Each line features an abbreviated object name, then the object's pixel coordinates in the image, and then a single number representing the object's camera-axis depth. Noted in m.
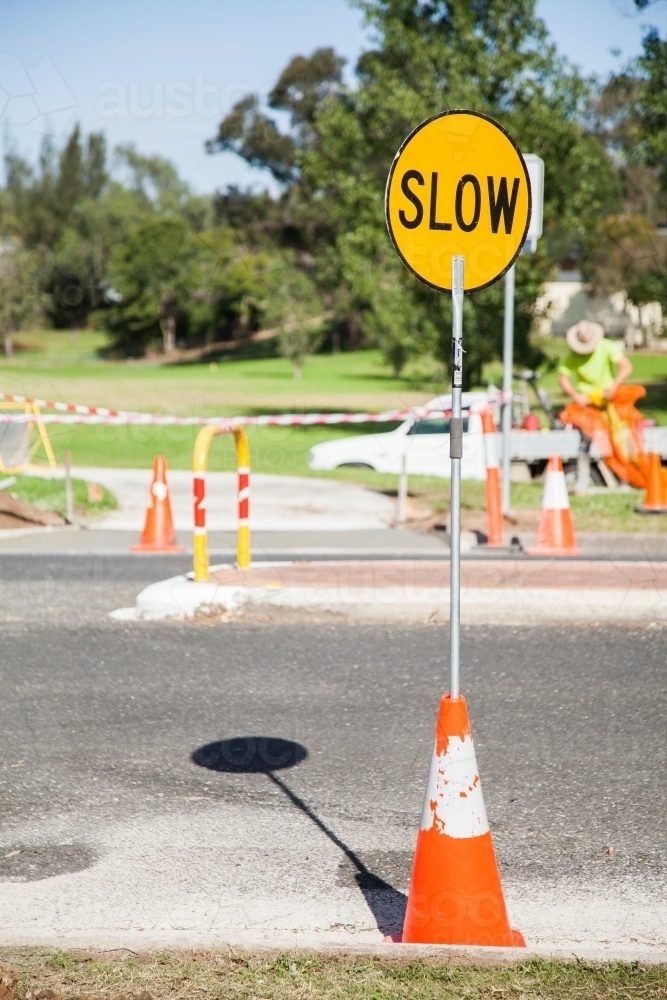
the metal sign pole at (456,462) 3.68
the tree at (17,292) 83.69
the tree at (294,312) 61.00
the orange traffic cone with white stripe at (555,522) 10.21
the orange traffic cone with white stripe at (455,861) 3.50
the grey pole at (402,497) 12.75
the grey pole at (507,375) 11.85
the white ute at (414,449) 17.02
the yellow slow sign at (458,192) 3.79
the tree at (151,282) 83.81
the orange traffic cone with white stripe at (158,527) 10.99
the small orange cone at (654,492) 13.34
